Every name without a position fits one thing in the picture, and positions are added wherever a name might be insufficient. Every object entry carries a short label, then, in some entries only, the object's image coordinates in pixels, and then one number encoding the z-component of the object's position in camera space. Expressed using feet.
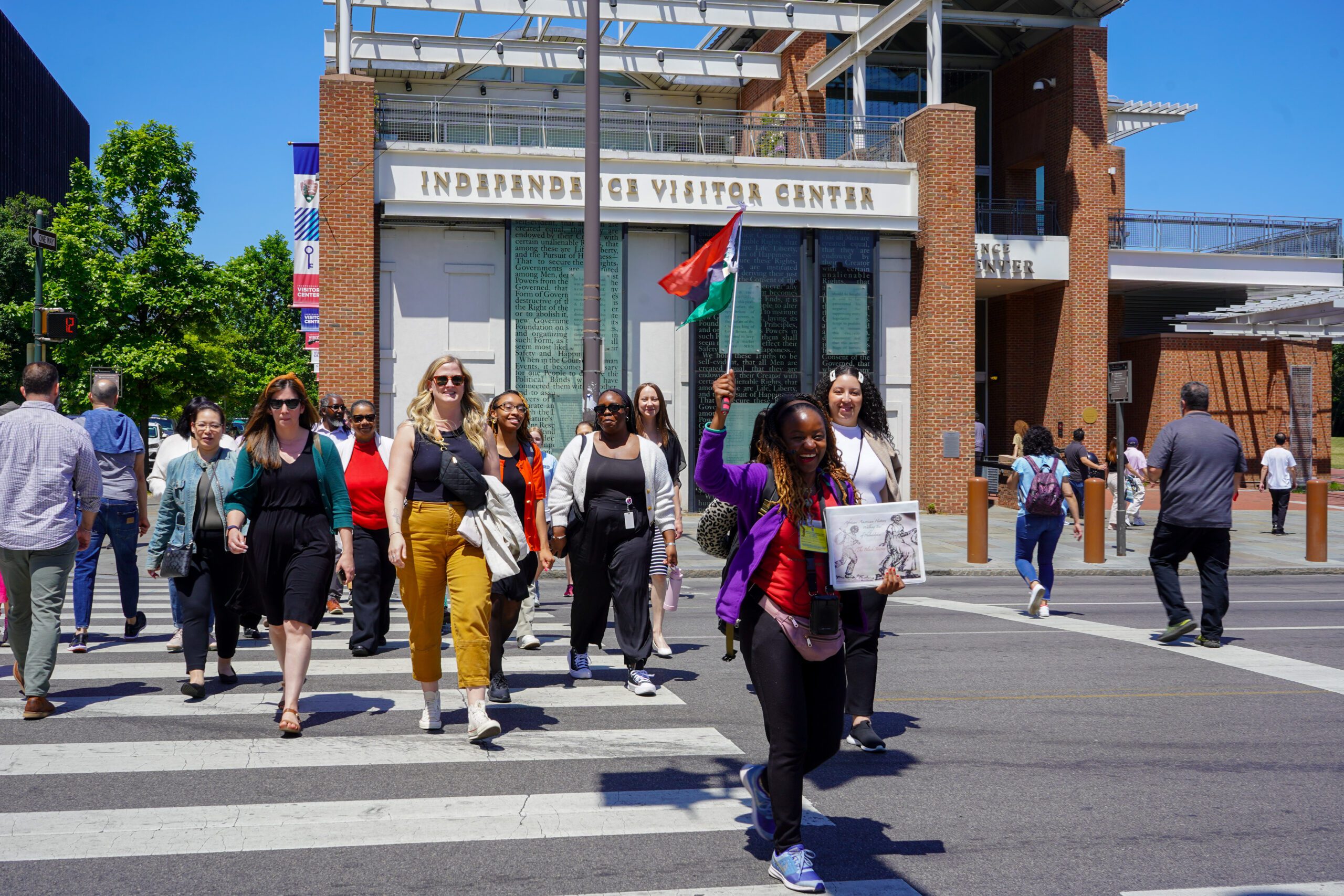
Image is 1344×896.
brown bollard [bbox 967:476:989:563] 52.70
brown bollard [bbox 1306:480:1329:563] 54.34
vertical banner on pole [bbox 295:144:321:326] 80.89
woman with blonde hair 19.53
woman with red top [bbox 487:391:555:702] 22.90
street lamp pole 46.98
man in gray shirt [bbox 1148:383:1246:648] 29.35
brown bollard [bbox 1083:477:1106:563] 53.06
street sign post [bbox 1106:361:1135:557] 55.93
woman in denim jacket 23.15
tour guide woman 13.44
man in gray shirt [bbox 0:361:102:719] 21.26
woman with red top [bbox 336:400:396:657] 27.78
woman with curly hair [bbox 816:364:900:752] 19.21
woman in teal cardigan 20.26
